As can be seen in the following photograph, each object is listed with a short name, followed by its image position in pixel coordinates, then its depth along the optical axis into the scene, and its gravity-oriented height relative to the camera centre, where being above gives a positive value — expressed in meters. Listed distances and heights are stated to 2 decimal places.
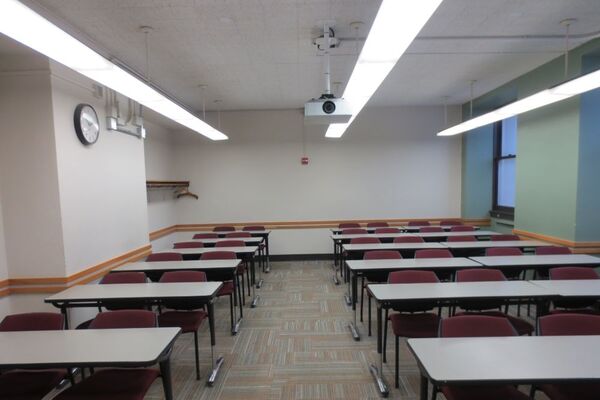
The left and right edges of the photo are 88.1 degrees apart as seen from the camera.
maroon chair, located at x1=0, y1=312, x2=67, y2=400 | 1.98 -1.28
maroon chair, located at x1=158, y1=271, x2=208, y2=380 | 2.79 -1.25
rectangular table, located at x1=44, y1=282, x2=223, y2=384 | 2.72 -0.98
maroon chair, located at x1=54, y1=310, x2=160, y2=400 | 1.89 -1.26
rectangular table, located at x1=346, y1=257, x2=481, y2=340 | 3.42 -0.97
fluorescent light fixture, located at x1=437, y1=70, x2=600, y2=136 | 2.90 +0.88
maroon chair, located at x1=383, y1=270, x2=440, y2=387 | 2.54 -1.23
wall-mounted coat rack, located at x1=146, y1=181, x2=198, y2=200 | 5.74 -0.02
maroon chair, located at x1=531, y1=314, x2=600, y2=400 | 1.99 -0.96
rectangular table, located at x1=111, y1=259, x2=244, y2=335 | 3.62 -0.98
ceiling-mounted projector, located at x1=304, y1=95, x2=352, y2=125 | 3.35 +0.79
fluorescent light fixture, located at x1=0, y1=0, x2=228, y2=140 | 1.62 +0.86
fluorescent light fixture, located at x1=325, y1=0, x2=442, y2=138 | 1.58 +0.87
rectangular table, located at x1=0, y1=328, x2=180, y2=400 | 1.73 -0.97
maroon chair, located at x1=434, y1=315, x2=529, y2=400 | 1.99 -0.96
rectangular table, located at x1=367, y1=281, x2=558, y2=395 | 2.52 -0.97
